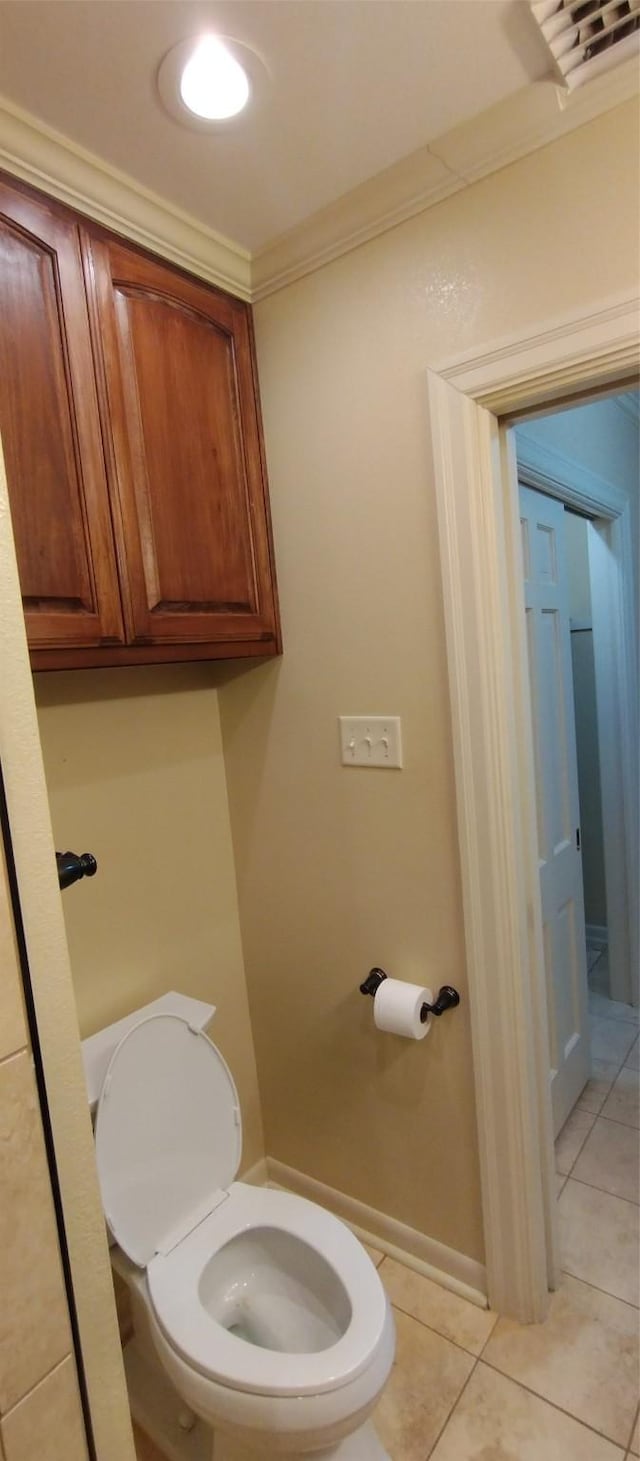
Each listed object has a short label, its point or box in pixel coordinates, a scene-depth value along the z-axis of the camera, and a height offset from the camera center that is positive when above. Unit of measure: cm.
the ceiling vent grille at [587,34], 90 +88
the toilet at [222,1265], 98 -107
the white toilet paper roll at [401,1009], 138 -73
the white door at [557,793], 189 -44
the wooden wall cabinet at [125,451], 108 +45
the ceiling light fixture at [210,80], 96 +92
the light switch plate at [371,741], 142 -17
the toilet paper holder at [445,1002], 139 -73
